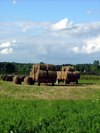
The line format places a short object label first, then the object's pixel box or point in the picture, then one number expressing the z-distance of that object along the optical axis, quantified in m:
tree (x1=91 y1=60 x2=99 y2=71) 122.18
